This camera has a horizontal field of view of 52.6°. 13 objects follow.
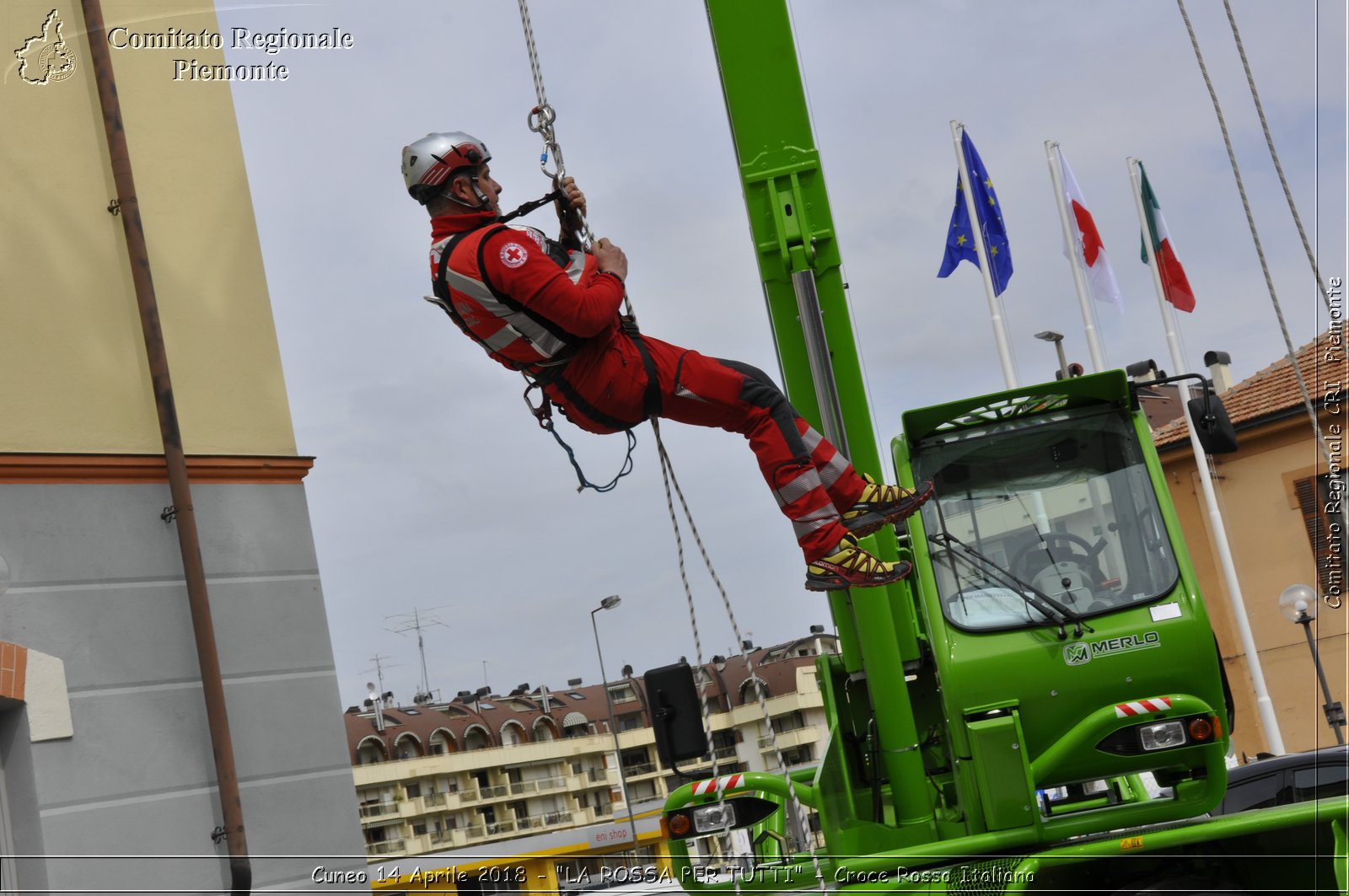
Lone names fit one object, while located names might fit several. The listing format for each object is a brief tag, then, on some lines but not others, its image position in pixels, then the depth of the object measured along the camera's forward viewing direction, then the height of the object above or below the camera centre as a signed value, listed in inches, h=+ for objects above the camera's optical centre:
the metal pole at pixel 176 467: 297.9 +62.1
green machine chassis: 215.5 -12.2
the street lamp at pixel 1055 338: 1028.5 +174.1
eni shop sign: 1924.7 -258.0
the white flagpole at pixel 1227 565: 838.5 -16.0
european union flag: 810.2 +210.4
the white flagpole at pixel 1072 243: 832.3 +199.3
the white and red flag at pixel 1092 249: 866.1 +195.1
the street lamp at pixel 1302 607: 813.2 -48.3
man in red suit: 195.0 +45.3
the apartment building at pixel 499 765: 3248.0 -210.5
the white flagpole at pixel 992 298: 786.2 +163.3
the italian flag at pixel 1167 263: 840.3 +173.0
